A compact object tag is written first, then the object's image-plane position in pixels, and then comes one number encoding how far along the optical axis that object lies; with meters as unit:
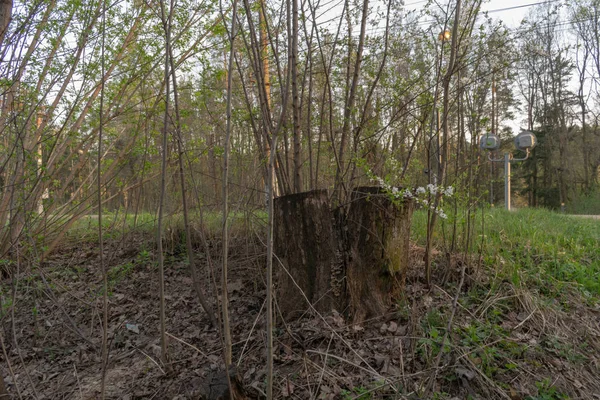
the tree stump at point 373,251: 3.09
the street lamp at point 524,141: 9.15
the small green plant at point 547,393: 2.29
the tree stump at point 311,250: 3.10
